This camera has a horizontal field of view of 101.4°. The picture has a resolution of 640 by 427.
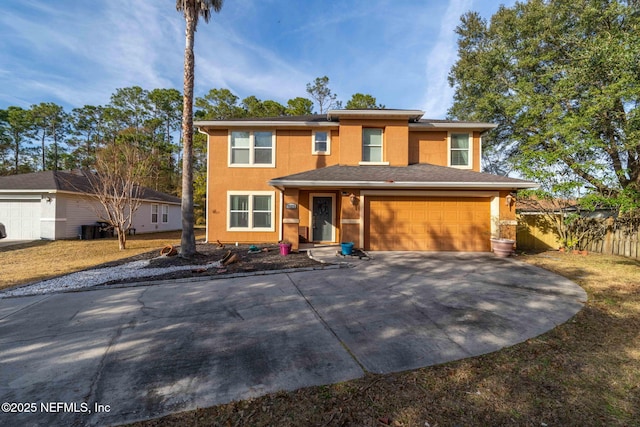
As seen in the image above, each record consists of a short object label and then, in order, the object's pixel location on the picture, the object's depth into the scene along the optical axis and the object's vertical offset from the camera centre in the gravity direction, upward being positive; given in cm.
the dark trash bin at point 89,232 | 1553 -108
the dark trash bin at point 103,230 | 1639 -103
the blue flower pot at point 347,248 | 879 -107
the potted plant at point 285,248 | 923 -115
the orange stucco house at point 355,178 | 1008 +149
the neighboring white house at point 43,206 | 1439 +41
